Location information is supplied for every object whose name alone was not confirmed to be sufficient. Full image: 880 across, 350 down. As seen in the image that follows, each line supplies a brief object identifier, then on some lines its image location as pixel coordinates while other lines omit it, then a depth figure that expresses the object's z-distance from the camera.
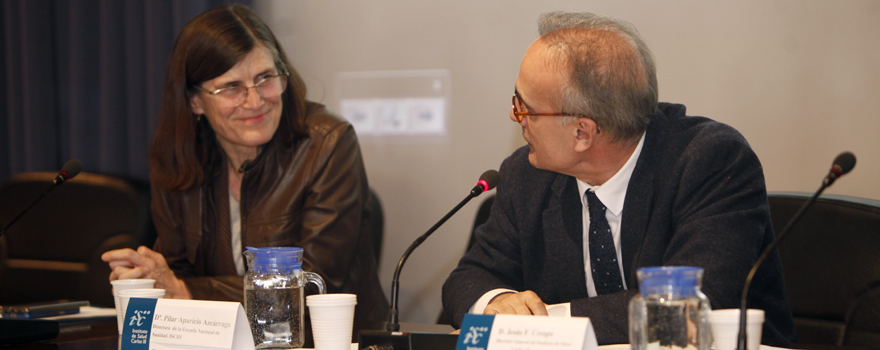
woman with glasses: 4.72
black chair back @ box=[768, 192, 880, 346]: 4.28
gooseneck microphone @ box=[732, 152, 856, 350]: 3.59
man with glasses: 4.06
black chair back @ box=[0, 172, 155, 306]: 5.34
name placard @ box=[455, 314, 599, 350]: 3.53
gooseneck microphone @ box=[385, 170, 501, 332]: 3.85
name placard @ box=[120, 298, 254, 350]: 3.72
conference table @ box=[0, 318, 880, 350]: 3.97
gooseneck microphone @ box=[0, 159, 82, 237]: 4.27
